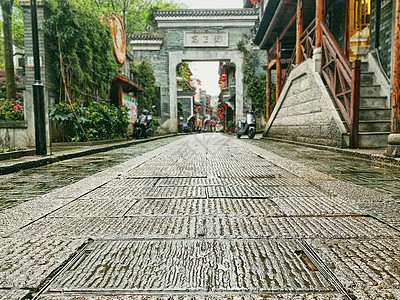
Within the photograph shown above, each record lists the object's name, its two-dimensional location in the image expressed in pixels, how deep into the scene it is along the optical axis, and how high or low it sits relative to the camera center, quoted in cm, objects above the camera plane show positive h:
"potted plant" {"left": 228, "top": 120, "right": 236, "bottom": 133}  2618 +10
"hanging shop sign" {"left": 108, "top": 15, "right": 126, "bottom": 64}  1215 +397
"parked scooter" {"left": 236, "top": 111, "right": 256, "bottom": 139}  1323 +2
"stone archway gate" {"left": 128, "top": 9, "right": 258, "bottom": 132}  2245 +658
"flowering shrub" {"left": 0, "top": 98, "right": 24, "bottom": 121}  905 +56
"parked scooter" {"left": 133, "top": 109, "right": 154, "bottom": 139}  1280 +15
